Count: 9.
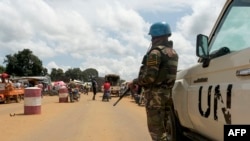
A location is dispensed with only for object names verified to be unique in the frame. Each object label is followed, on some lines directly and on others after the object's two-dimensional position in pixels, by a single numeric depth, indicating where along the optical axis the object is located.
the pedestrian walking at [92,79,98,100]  19.63
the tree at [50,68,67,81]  65.28
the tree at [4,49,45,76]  56.21
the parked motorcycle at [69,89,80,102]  16.54
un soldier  3.13
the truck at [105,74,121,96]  31.94
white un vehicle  1.82
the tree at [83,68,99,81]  72.23
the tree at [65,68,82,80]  68.62
